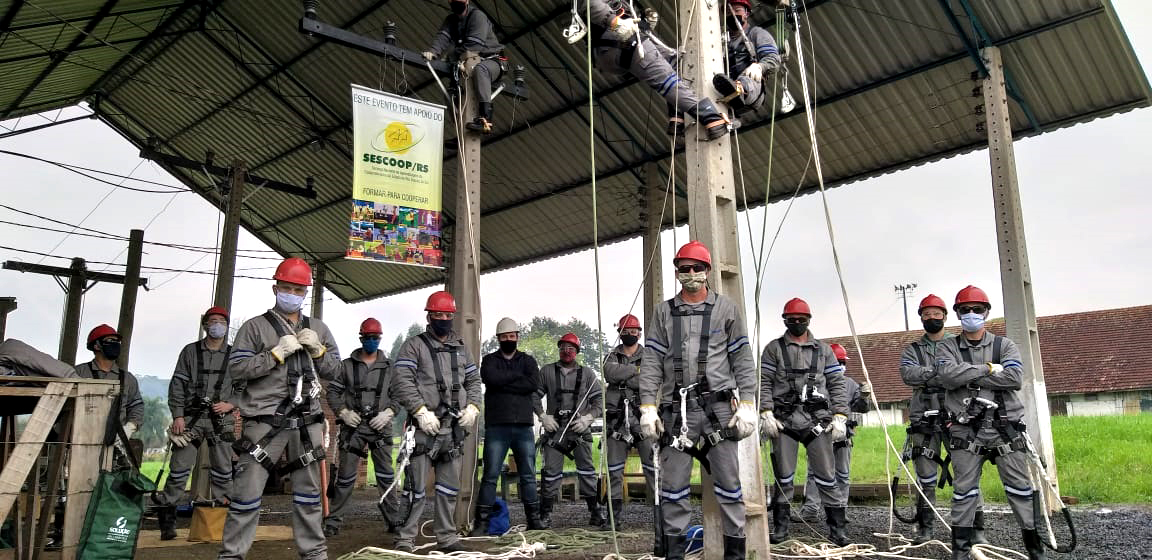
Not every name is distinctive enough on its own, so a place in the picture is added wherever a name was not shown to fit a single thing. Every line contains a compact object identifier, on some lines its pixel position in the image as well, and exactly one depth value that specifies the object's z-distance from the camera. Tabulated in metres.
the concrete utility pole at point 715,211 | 5.13
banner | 8.14
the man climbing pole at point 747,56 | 5.95
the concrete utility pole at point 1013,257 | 9.07
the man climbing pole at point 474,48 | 7.98
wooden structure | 4.70
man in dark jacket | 7.77
